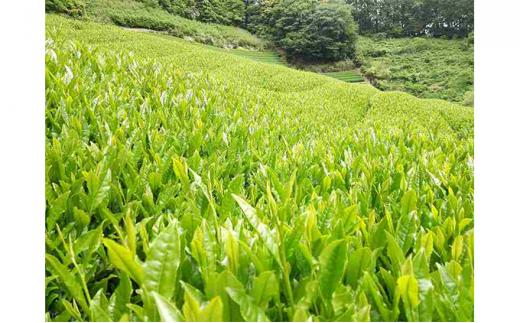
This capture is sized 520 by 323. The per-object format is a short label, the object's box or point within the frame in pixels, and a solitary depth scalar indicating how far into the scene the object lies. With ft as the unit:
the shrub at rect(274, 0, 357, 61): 118.93
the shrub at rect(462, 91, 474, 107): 67.50
